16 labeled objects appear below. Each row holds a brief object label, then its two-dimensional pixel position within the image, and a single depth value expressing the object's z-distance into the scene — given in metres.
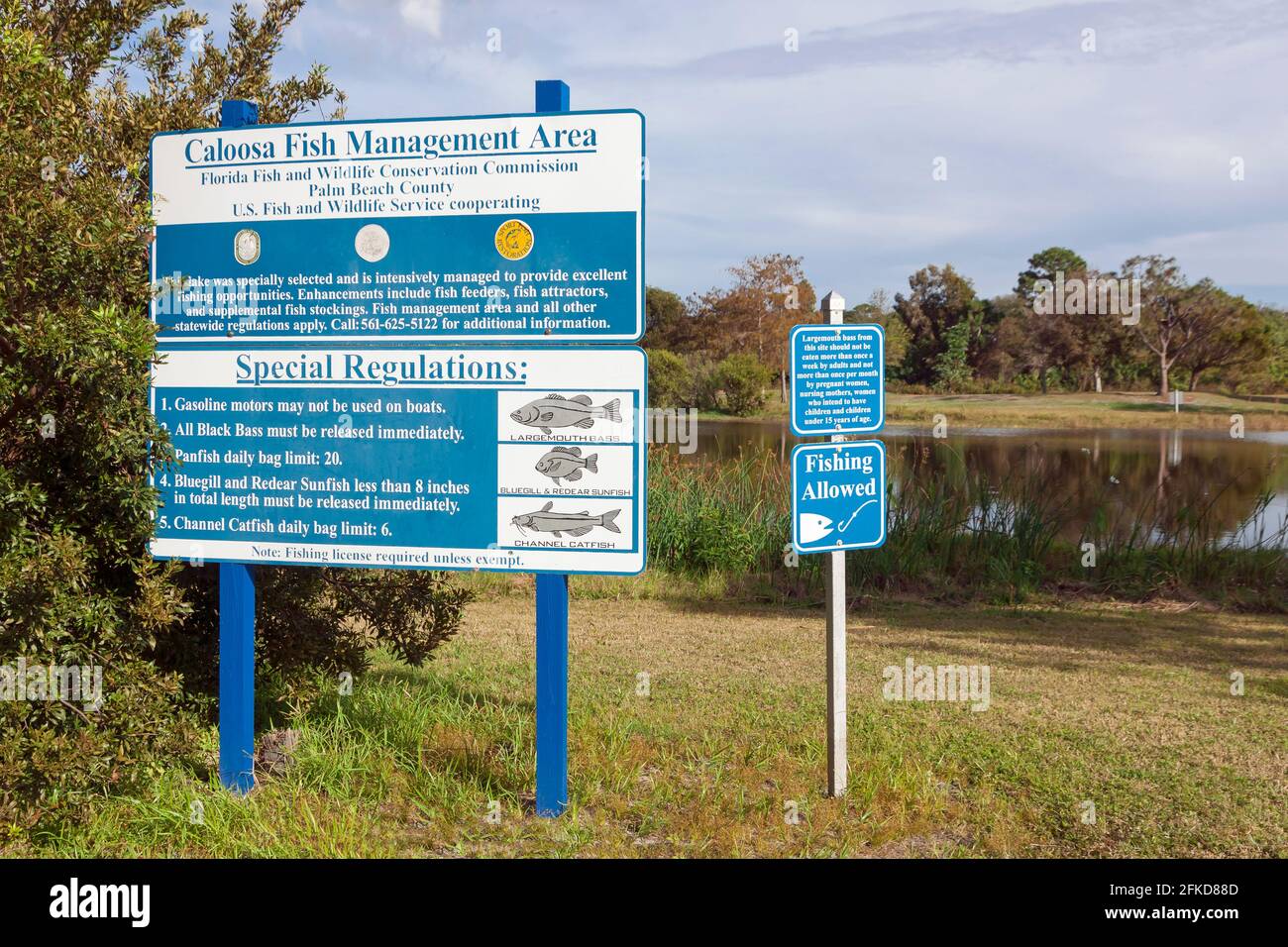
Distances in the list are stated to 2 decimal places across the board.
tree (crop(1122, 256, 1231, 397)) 31.88
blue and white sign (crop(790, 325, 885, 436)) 4.70
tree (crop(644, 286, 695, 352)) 37.22
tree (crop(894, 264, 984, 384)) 37.97
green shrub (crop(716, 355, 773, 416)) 30.77
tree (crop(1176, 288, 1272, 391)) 31.75
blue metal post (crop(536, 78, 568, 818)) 4.47
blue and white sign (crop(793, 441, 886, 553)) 4.63
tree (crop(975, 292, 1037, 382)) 37.47
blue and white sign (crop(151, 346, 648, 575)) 4.35
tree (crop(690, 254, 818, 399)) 35.88
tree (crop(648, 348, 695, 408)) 29.53
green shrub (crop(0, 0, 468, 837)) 4.15
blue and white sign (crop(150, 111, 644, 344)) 4.37
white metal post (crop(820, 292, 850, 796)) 4.71
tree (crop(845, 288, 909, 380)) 37.47
